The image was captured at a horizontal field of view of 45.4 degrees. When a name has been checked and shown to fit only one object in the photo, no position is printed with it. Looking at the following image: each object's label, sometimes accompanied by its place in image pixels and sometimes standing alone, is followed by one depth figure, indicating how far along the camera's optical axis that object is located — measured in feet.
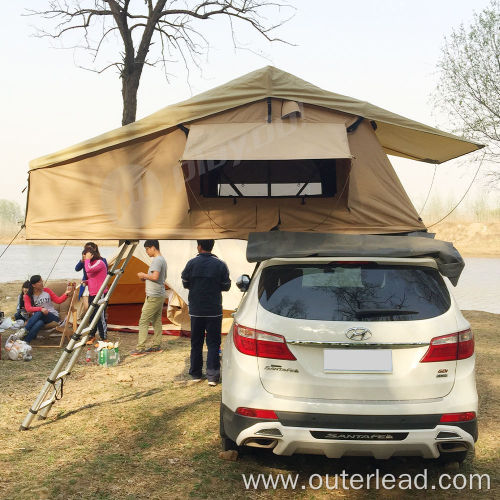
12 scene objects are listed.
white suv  12.38
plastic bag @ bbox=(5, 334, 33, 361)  29.01
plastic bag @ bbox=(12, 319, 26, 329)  33.60
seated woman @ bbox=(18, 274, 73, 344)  32.50
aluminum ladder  18.61
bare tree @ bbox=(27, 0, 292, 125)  52.31
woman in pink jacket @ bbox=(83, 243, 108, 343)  32.07
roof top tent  19.60
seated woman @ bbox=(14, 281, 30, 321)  33.45
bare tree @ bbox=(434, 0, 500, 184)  59.00
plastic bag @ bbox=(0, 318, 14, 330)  33.47
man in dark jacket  23.61
